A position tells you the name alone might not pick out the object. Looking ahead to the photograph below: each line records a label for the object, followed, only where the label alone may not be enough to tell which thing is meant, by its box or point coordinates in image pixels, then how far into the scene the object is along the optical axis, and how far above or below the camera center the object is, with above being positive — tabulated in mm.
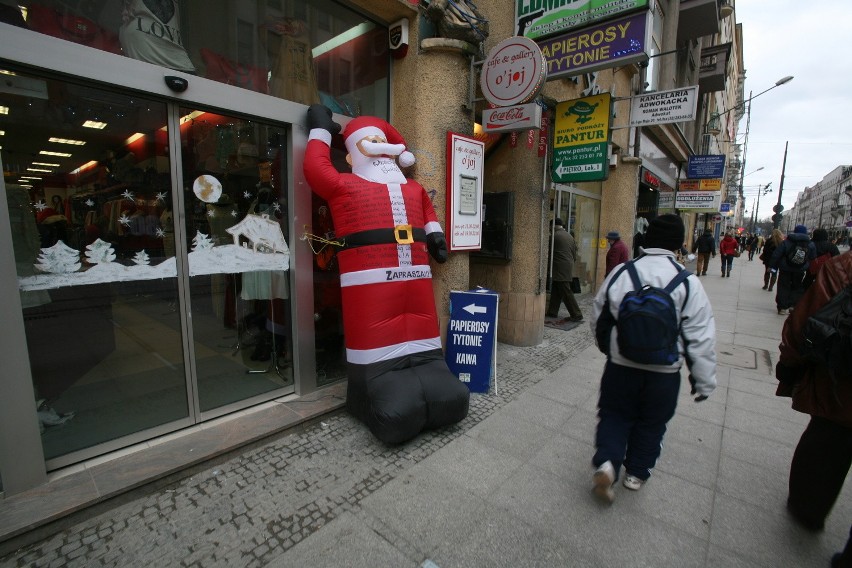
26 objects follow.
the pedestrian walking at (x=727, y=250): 14122 -696
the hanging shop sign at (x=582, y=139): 5375 +1254
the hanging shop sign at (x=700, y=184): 14227 +1672
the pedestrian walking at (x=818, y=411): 1967 -903
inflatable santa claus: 3096 -416
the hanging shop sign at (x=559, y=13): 3834 +2214
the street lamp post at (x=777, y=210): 18303 +980
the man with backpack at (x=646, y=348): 2154 -649
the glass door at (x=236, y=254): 3100 -206
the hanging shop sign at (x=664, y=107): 5523 +1780
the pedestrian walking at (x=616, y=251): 7160 -370
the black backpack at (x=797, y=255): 7086 -425
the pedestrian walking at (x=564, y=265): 6840 -588
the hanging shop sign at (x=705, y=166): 14109 +2289
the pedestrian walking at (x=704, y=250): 13641 -661
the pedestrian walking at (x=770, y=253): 9188 -624
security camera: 2689 +975
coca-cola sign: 3969 +1143
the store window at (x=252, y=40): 2621 +1473
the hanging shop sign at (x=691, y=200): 13859 +1072
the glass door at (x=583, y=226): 8766 +88
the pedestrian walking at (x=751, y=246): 24188 -924
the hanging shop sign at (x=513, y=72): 3816 +1536
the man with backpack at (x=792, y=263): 7113 -579
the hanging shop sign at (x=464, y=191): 4180 +420
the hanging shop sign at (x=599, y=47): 3729 +1807
